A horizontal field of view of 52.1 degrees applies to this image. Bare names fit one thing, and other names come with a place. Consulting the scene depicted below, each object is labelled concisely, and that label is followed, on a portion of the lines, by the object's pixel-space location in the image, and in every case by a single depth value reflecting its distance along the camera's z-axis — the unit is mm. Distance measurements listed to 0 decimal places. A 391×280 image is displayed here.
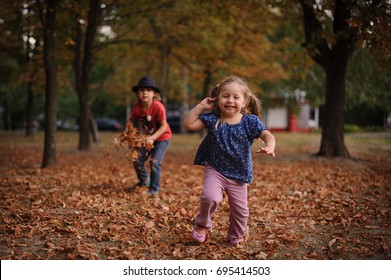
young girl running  3881
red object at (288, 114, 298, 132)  39562
